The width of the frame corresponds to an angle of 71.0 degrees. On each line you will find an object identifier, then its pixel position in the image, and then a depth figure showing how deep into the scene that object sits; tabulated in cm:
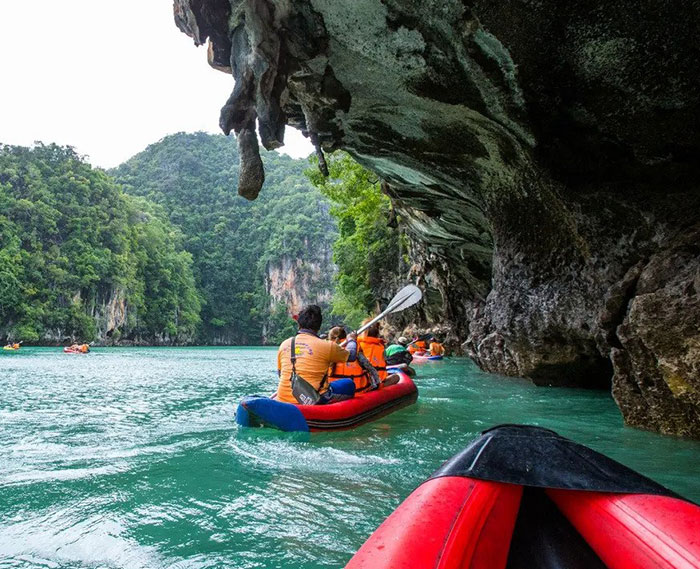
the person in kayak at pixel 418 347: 1870
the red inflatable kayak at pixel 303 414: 457
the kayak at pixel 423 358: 1695
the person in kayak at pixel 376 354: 684
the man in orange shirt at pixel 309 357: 485
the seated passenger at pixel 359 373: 574
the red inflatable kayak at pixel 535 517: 128
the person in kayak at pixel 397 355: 1203
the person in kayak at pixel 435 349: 1806
